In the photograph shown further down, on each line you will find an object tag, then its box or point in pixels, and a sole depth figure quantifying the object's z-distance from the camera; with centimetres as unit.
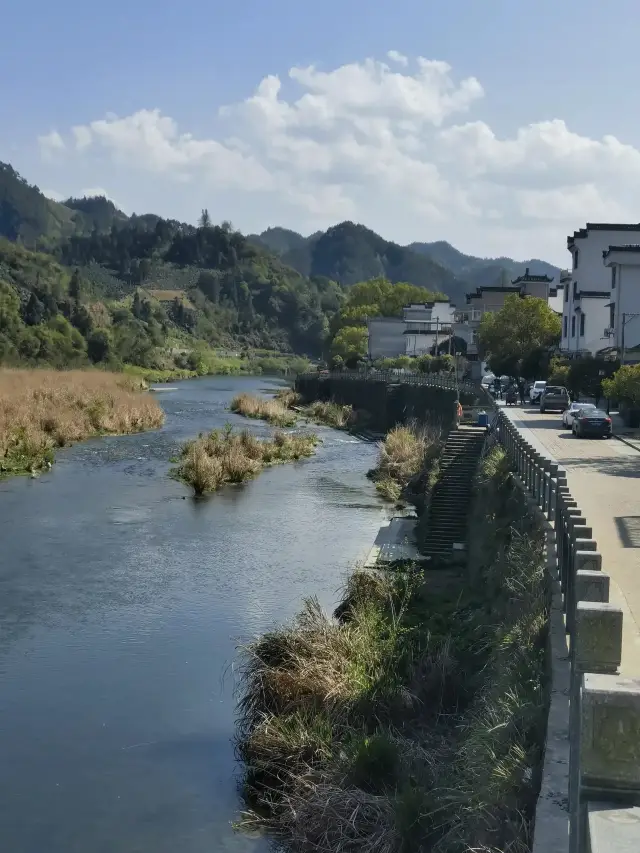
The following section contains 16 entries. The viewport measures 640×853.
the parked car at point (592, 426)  3906
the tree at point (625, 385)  3747
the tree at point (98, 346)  12438
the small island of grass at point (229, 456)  4259
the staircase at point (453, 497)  3059
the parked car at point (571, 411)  4109
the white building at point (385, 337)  13025
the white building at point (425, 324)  12269
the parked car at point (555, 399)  5172
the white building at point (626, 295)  5862
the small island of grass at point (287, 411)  7650
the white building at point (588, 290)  6438
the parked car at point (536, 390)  5963
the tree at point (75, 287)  15812
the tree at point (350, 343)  13175
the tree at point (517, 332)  6638
